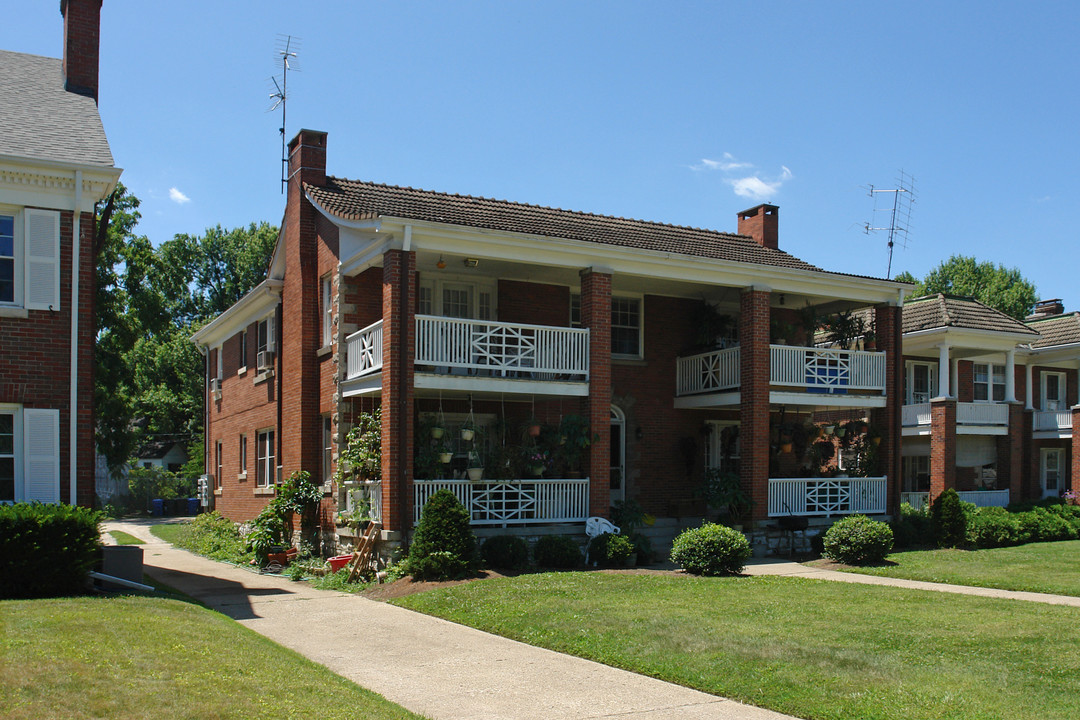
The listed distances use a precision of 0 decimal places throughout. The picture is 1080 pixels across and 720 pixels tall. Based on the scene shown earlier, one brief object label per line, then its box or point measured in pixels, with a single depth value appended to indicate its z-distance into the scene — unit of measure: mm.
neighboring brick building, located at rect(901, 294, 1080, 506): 27219
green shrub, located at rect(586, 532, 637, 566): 16594
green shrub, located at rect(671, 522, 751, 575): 15555
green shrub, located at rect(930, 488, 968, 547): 20422
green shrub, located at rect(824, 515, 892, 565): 17453
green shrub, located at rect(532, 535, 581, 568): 16312
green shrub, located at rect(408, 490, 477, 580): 14961
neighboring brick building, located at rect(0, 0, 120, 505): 13227
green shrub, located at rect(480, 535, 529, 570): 15914
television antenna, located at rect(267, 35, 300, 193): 21750
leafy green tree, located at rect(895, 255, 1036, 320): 54438
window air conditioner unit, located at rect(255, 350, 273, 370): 22516
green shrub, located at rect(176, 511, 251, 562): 21281
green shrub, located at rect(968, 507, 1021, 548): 20531
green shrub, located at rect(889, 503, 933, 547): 20184
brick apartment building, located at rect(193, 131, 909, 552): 16953
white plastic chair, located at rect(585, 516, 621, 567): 17312
